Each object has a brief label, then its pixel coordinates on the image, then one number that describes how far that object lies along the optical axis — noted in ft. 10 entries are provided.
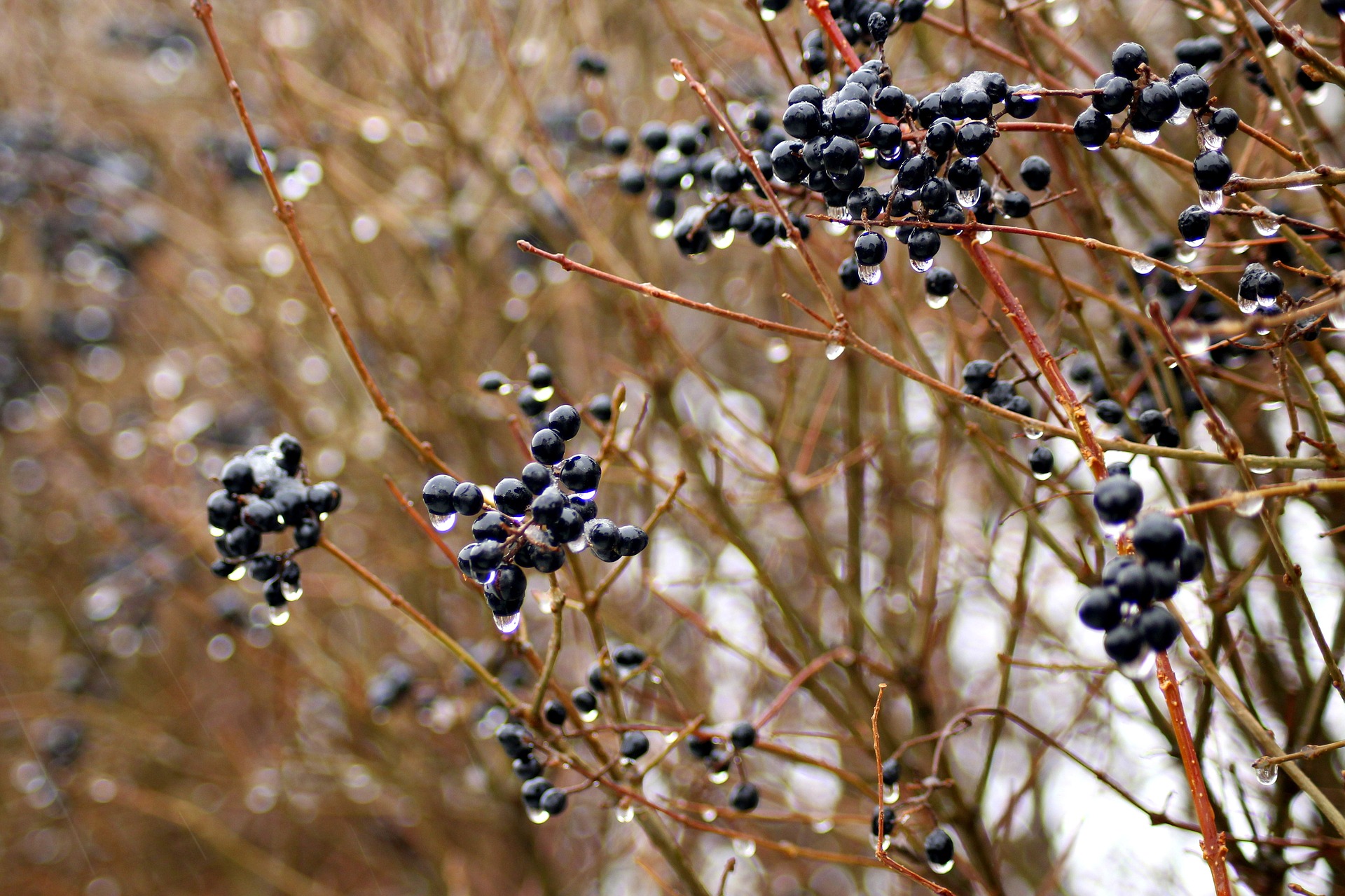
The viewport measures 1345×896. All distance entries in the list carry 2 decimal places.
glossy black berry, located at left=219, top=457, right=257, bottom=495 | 2.13
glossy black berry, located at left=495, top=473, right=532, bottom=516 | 1.97
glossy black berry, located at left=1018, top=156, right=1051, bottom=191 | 2.14
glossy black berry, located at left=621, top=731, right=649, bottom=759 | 2.19
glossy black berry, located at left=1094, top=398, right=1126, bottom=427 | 2.15
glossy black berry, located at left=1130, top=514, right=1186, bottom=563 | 1.85
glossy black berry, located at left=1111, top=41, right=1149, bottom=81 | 1.96
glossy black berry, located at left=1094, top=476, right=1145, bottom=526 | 1.86
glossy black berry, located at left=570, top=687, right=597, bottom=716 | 2.21
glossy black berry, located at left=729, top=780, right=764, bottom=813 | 2.25
